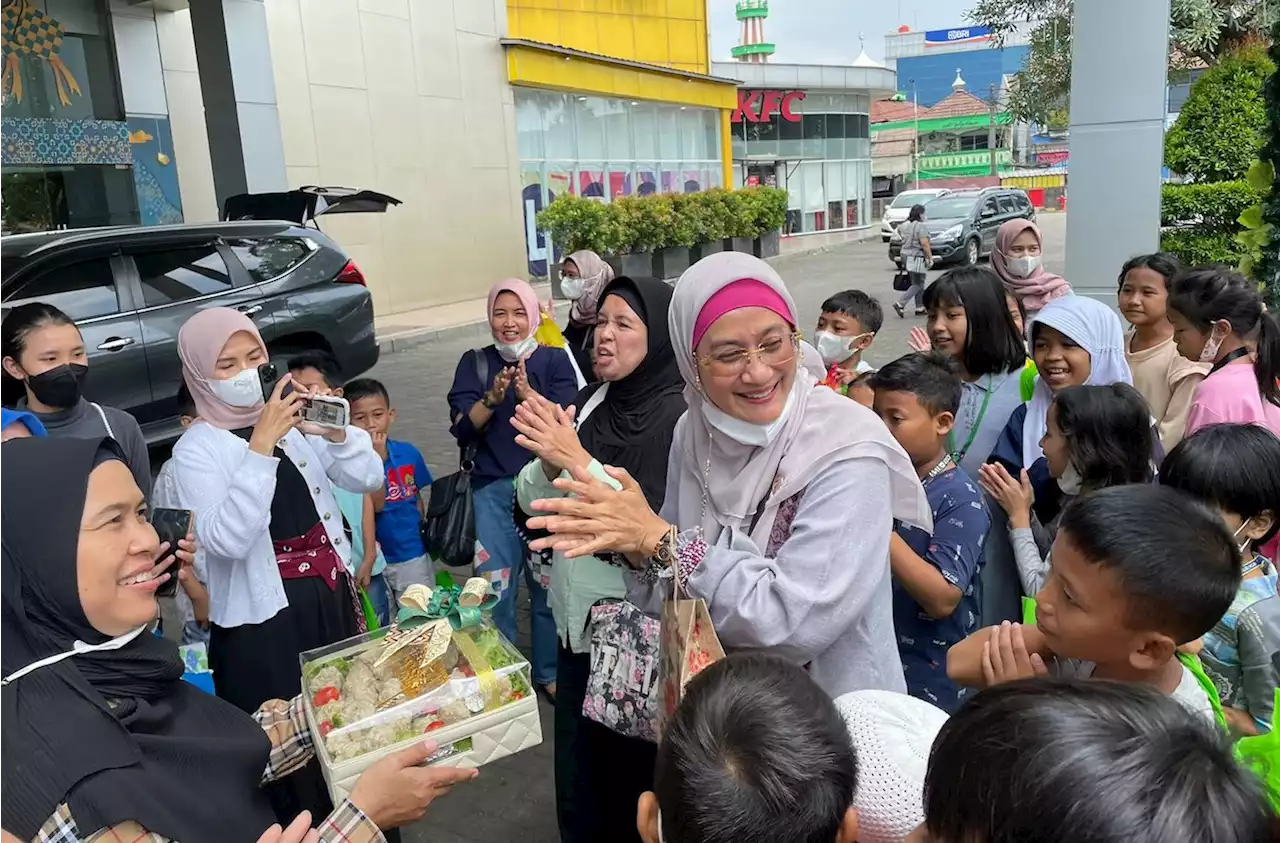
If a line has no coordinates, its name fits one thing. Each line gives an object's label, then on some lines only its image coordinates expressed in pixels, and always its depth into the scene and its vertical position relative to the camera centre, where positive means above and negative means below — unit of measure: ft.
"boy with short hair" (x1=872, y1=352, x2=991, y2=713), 7.57 -2.88
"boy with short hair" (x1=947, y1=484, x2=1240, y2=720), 4.96 -2.20
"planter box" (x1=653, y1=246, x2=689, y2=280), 58.80 -2.25
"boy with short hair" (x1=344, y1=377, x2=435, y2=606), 12.67 -3.64
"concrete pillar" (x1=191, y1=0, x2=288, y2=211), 30.35 +5.58
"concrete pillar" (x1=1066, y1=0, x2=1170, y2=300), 18.16 +1.31
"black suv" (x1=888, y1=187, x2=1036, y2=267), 60.80 -0.75
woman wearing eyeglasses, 5.33 -1.76
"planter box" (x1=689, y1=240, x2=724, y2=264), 62.39 -1.66
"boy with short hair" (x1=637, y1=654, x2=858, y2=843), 3.70 -2.28
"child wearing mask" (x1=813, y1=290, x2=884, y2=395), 13.42 -1.72
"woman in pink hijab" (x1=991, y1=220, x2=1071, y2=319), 16.46 -1.20
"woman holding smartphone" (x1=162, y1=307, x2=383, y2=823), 8.20 -2.55
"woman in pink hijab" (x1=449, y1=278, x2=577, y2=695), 12.50 -2.60
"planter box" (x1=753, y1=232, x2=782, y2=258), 71.92 -1.89
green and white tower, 142.92 +31.22
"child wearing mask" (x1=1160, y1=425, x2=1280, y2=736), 6.25 -2.60
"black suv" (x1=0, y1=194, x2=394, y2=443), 19.58 -0.74
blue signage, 231.83 +46.36
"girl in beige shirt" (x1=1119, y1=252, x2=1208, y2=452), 11.95 -2.07
